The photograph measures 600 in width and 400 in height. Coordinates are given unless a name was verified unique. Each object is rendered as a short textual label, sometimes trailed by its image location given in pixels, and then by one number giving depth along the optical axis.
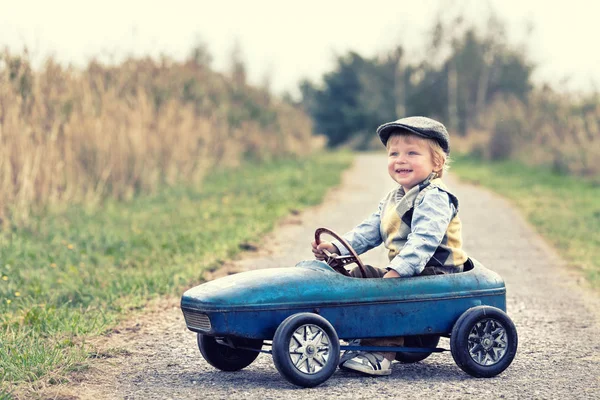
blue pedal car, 4.24
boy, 4.57
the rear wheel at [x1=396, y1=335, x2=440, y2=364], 4.82
